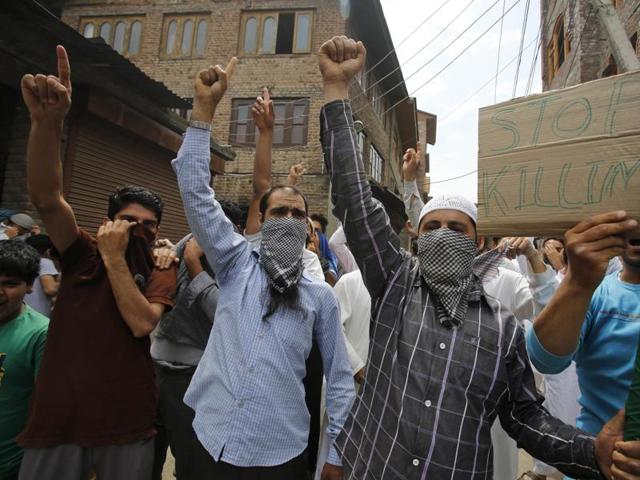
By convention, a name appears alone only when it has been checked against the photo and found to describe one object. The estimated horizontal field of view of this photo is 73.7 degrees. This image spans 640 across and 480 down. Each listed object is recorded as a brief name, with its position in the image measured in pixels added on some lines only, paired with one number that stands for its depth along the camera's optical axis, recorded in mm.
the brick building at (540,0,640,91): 9445
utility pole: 3633
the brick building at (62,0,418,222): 13188
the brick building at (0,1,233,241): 5629
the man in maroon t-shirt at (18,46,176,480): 1640
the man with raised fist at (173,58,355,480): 1617
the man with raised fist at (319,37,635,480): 1285
